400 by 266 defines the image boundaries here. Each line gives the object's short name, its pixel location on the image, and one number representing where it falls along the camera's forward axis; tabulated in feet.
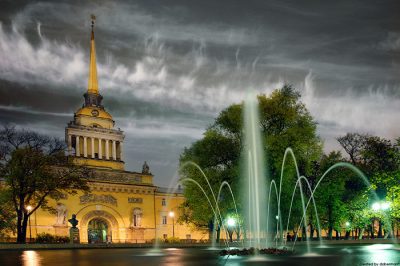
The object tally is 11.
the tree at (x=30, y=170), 139.85
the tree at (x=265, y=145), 135.33
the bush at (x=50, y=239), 157.99
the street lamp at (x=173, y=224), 247.99
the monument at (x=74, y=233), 155.18
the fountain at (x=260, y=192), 129.85
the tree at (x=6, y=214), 151.23
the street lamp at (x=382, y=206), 109.88
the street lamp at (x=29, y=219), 182.54
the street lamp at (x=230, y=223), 155.38
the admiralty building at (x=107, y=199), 210.18
